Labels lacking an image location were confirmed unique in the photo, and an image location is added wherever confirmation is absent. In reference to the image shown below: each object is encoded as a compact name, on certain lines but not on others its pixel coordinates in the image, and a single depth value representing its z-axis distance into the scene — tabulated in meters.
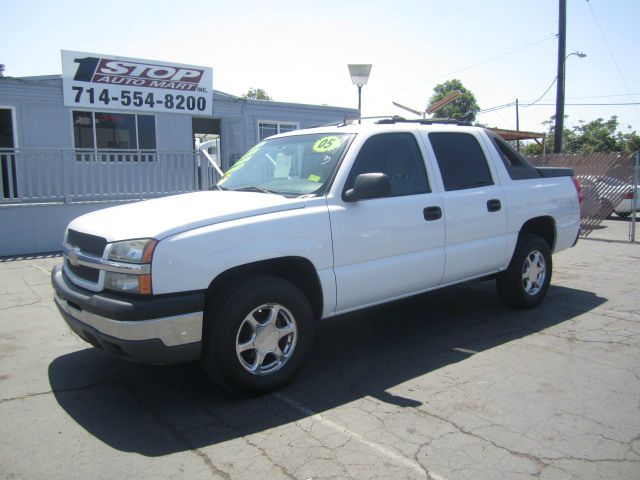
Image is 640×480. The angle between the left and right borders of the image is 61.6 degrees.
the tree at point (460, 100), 49.06
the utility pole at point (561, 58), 19.14
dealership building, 10.27
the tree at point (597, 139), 48.27
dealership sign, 13.05
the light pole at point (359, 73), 11.66
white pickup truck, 3.35
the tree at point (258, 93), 69.86
